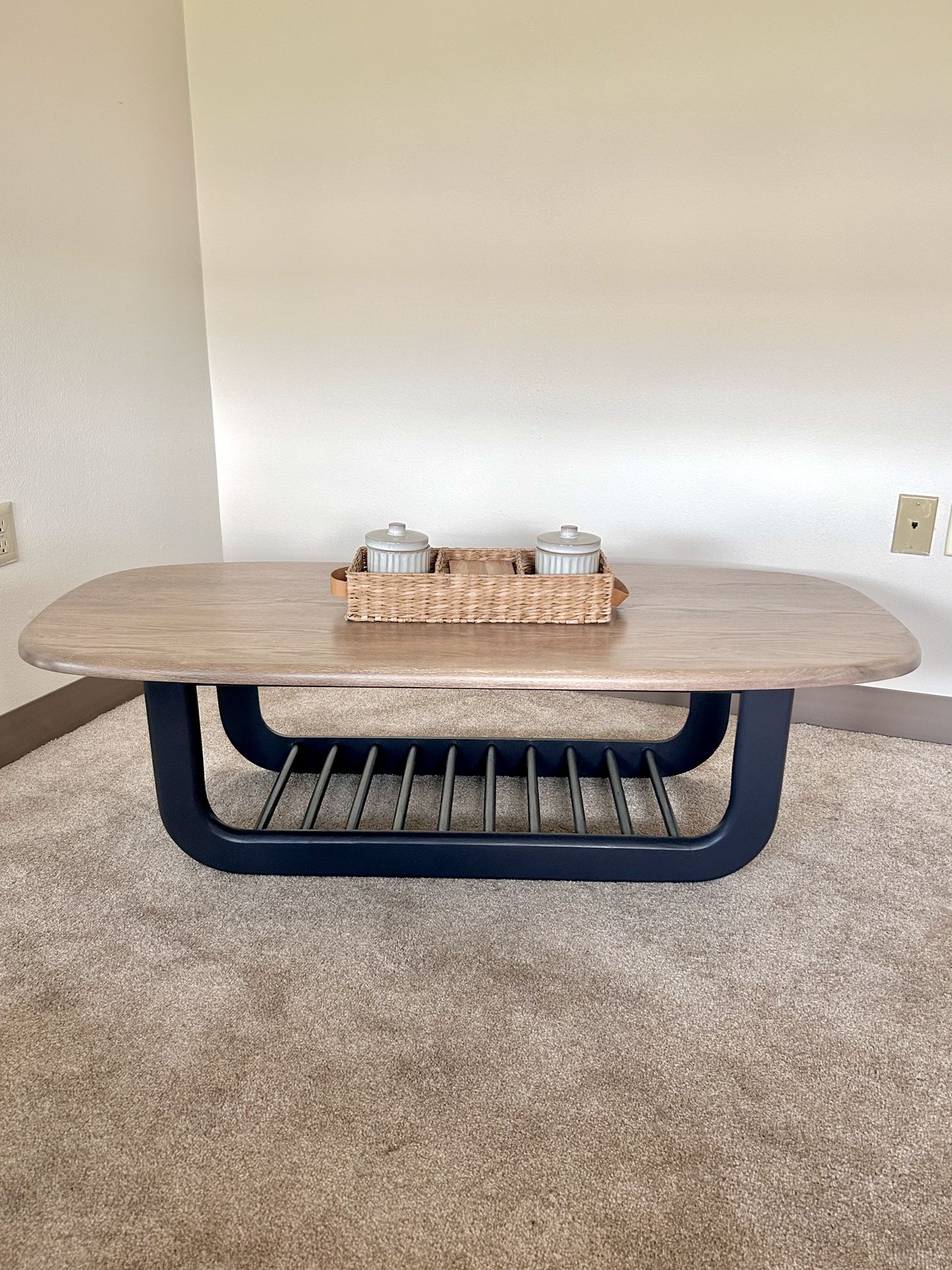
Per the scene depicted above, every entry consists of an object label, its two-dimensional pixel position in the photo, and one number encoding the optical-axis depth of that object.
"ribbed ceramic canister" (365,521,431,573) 1.37
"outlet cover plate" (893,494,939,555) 2.01
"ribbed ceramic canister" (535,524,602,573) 1.38
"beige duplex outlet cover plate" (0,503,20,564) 1.85
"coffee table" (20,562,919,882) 1.12
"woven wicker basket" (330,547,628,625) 1.30
